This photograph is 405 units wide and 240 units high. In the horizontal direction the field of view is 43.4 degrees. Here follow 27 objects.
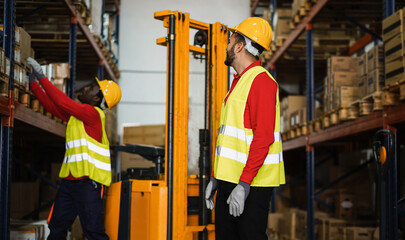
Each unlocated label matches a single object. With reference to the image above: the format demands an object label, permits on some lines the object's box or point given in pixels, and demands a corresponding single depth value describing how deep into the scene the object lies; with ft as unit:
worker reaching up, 14.38
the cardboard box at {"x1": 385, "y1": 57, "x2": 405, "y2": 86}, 16.35
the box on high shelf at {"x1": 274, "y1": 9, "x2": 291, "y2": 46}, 33.53
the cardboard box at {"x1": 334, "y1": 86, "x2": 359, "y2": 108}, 22.53
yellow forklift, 12.36
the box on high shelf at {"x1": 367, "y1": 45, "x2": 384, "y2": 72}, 19.37
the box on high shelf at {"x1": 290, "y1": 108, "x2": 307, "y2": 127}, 28.58
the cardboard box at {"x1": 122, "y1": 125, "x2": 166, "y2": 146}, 38.40
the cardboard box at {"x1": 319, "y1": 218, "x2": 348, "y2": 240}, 24.54
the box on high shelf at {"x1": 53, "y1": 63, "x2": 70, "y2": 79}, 22.90
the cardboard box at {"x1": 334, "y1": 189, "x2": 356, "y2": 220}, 26.55
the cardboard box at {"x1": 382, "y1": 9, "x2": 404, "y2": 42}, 16.29
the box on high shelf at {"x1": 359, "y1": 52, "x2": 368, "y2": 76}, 20.79
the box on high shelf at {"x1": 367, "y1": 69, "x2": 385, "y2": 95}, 19.20
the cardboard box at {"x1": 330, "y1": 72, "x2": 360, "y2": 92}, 24.30
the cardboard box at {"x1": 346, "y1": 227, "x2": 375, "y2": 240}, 22.25
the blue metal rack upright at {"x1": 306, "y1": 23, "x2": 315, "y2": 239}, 26.43
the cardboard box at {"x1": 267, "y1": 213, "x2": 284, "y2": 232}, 32.25
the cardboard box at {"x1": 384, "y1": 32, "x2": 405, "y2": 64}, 16.33
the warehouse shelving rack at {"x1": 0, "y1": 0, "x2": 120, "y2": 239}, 15.42
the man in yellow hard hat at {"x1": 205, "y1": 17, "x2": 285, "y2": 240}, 9.24
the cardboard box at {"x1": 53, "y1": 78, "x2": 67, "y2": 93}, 22.72
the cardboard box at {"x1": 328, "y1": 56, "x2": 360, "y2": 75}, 24.43
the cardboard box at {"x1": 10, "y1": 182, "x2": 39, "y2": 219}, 26.17
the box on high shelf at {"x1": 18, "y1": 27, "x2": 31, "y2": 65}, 17.54
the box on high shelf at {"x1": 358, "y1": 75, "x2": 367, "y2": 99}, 20.76
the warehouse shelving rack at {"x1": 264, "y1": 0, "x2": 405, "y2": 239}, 16.93
